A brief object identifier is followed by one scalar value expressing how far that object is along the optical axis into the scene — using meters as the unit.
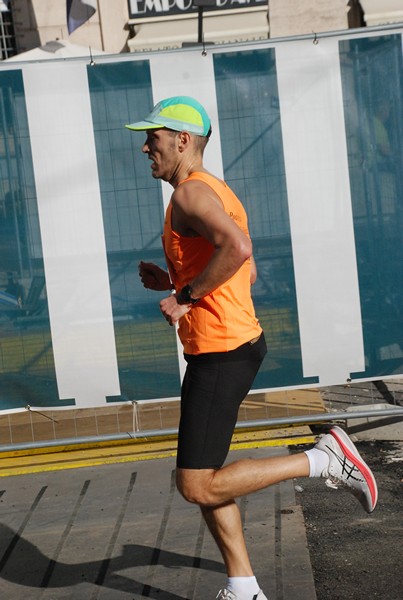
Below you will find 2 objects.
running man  7.30
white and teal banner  11.15
